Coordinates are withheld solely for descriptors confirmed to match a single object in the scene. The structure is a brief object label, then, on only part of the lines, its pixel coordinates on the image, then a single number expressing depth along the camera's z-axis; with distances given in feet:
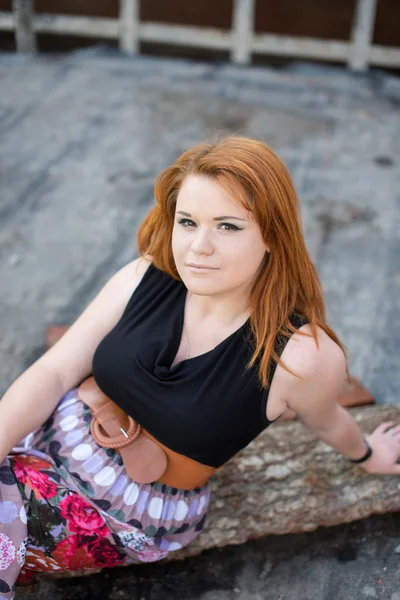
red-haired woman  5.61
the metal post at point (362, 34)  18.42
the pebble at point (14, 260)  11.96
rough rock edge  7.36
